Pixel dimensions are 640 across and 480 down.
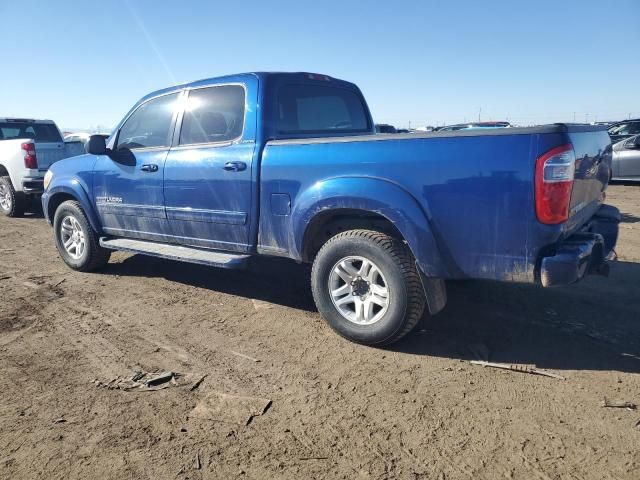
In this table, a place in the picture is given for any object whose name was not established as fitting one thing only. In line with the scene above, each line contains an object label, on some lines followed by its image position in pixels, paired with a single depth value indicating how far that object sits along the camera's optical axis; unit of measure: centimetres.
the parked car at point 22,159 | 929
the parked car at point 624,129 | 1285
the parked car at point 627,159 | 1122
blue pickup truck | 288
